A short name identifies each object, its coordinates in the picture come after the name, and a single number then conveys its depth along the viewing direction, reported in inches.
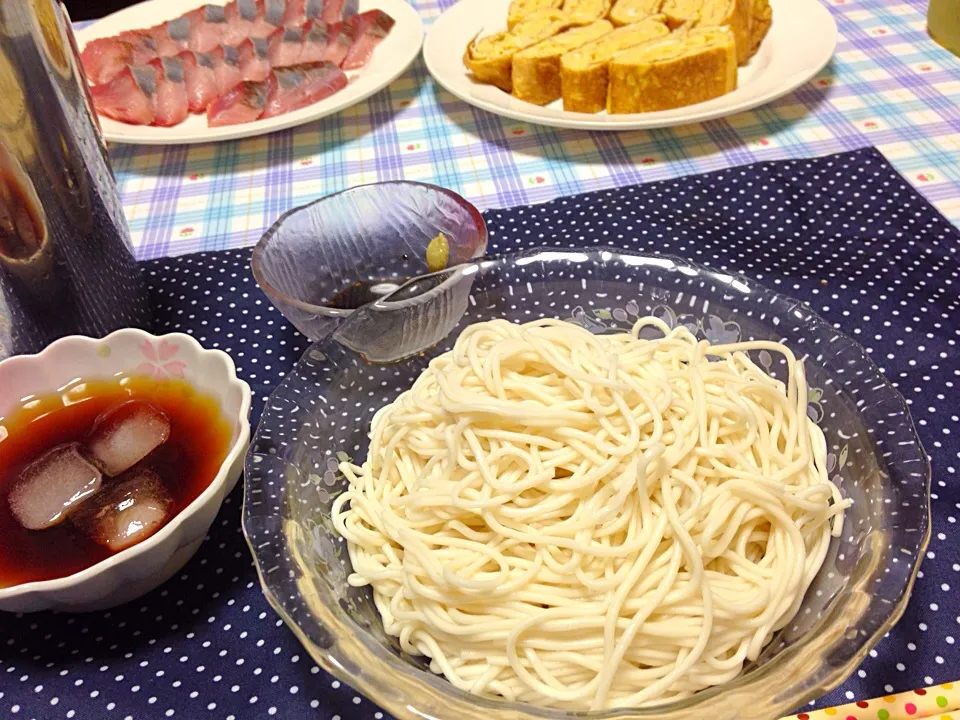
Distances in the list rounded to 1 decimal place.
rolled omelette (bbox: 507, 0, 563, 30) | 20.2
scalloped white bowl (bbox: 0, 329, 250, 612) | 9.2
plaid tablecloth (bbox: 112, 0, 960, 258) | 16.4
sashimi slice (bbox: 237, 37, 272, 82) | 20.0
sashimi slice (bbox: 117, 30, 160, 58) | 20.4
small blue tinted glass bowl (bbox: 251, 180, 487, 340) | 13.2
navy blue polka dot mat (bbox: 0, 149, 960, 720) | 9.6
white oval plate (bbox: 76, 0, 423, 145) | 17.4
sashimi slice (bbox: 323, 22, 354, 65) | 20.0
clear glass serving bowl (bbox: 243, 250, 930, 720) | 7.8
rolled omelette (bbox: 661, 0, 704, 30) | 19.2
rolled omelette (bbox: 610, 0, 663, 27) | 20.0
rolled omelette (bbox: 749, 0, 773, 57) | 19.1
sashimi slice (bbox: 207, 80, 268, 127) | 18.2
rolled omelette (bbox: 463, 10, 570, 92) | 18.5
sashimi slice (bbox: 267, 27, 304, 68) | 20.6
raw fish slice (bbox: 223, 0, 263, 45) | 21.2
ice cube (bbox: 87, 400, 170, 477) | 10.6
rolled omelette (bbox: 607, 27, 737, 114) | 17.1
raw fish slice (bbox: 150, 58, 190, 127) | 18.3
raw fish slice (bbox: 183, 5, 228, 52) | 21.0
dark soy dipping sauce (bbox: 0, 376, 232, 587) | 9.7
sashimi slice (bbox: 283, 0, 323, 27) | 21.7
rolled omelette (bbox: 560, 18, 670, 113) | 17.5
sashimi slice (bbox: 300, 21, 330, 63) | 20.2
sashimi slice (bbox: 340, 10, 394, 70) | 19.9
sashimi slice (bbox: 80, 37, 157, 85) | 19.8
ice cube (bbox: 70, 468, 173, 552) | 9.8
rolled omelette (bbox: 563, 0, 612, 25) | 20.1
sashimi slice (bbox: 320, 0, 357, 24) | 21.1
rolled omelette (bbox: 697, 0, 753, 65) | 18.3
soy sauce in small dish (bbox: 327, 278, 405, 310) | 13.1
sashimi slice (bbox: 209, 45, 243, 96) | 19.4
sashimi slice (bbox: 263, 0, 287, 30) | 21.7
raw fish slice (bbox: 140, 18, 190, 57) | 20.7
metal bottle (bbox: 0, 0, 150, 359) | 10.6
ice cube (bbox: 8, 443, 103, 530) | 10.1
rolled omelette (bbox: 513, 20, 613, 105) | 17.9
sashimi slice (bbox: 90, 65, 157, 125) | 18.2
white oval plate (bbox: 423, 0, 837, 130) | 16.7
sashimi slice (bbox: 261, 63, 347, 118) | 18.5
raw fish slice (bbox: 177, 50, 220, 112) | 18.9
